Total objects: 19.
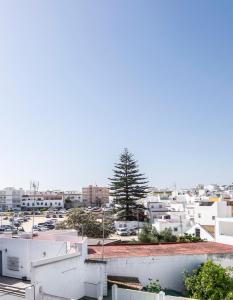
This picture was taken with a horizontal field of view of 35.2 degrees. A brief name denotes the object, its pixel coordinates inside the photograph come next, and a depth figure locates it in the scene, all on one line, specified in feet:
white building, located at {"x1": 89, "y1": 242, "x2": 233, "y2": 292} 62.13
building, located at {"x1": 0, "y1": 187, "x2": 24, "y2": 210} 406.82
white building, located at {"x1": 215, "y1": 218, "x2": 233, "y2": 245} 100.82
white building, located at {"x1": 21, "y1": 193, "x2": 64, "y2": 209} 390.62
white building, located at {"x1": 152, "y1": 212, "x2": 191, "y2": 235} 154.20
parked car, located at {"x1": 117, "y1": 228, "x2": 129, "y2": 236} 180.88
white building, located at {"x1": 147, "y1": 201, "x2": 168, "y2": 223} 216.17
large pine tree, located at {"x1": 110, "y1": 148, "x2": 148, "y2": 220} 202.08
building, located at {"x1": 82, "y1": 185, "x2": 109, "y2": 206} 441.68
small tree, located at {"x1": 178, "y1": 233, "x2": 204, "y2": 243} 99.66
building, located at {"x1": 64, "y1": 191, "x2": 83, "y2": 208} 403.54
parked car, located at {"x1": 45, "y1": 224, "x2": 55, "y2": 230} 196.24
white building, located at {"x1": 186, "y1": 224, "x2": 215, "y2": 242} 115.75
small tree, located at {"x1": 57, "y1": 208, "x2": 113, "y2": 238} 126.72
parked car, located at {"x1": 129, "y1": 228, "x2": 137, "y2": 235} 184.97
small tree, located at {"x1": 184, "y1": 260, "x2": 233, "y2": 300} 57.52
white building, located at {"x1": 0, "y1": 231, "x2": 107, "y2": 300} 46.68
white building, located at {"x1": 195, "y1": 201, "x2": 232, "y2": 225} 142.00
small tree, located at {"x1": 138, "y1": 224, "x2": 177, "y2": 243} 106.22
